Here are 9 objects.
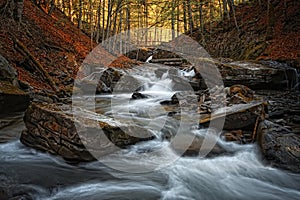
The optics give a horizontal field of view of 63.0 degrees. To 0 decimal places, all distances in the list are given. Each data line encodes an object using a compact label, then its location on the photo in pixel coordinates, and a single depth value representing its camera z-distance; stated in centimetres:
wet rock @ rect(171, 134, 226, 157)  525
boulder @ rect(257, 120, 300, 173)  447
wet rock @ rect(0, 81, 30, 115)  705
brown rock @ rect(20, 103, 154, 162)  454
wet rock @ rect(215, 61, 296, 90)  1127
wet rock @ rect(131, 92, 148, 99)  1119
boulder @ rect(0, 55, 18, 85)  755
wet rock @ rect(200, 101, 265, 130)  590
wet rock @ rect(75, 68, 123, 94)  1146
